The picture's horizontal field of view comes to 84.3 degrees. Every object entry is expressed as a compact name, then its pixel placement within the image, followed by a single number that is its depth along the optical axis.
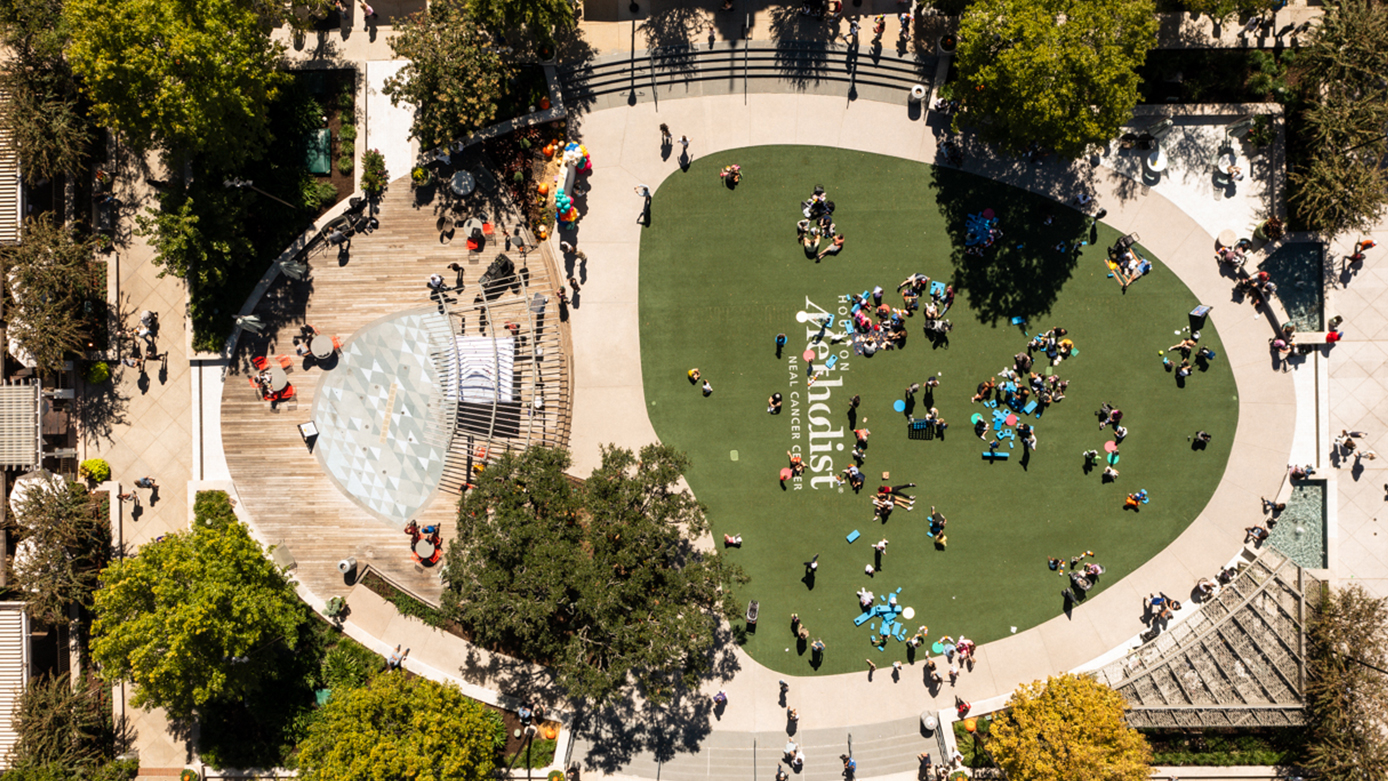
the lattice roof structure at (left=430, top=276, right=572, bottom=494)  36.78
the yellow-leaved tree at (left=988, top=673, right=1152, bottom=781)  32.34
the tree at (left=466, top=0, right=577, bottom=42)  33.38
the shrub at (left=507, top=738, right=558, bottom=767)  36.62
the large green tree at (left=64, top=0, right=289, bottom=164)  30.59
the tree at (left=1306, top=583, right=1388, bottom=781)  34.62
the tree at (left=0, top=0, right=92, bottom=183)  34.03
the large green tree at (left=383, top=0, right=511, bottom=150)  33.34
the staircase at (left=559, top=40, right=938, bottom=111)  37.28
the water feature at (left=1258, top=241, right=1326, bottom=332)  37.12
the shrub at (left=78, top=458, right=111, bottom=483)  36.91
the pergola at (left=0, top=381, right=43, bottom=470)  36.19
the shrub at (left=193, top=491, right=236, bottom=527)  36.50
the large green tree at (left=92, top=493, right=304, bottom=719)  31.00
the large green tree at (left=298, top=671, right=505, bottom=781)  31.05
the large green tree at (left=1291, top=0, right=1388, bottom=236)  33.88
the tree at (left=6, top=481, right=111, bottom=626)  34.84
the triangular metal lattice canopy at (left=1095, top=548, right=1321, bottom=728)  35.62
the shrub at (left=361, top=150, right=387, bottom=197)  36.44
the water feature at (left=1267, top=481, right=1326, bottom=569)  37.06
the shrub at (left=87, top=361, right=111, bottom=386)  36.84
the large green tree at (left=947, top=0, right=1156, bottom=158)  31.66
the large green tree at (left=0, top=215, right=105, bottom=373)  34.91
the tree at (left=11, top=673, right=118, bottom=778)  34.56
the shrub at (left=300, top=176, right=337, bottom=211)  36.75
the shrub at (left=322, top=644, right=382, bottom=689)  36.34
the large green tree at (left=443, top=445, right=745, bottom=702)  31.25
